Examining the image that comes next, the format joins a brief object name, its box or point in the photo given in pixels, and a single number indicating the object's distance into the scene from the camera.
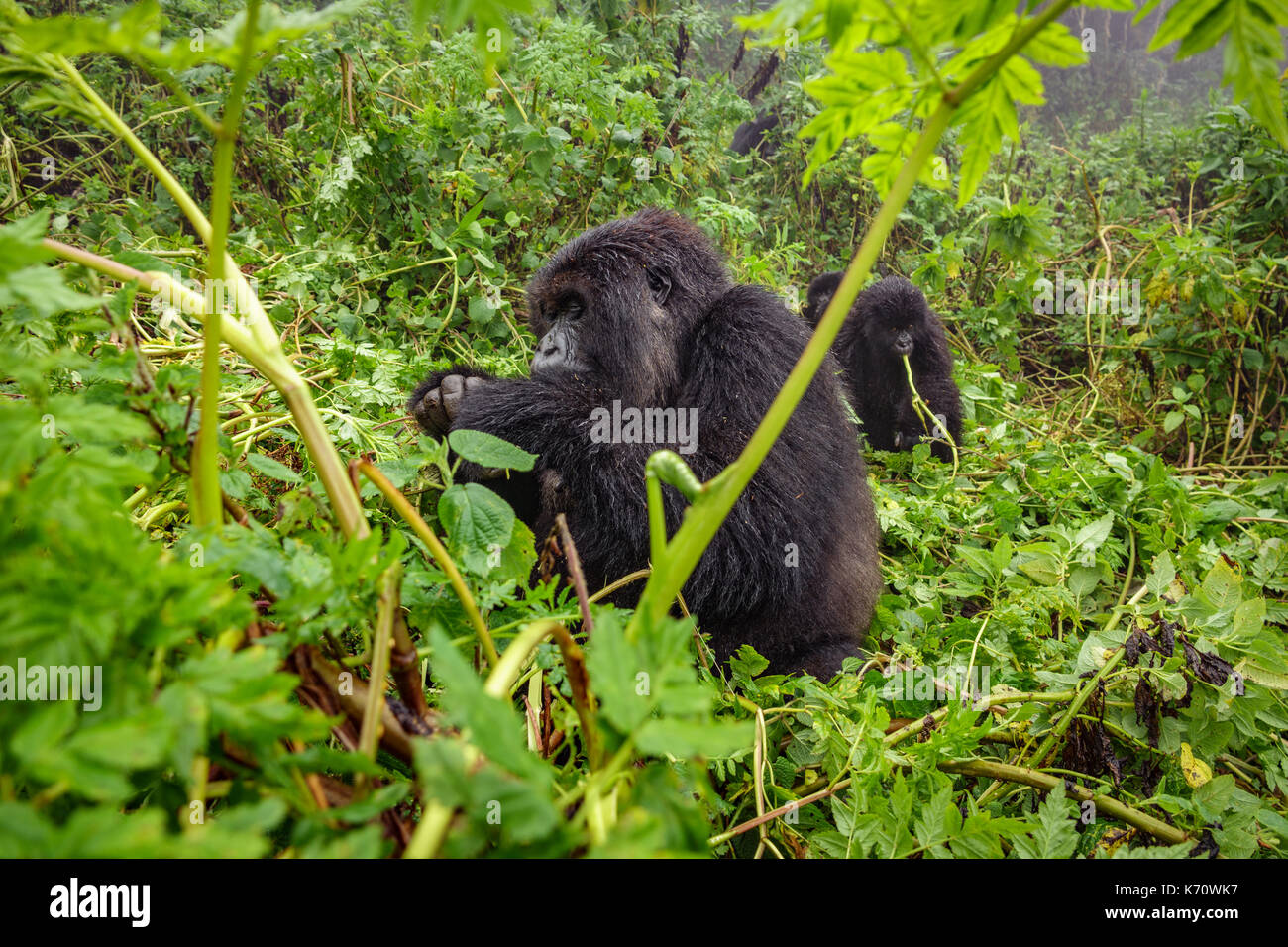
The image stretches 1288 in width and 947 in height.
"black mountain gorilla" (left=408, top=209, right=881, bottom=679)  2.20
